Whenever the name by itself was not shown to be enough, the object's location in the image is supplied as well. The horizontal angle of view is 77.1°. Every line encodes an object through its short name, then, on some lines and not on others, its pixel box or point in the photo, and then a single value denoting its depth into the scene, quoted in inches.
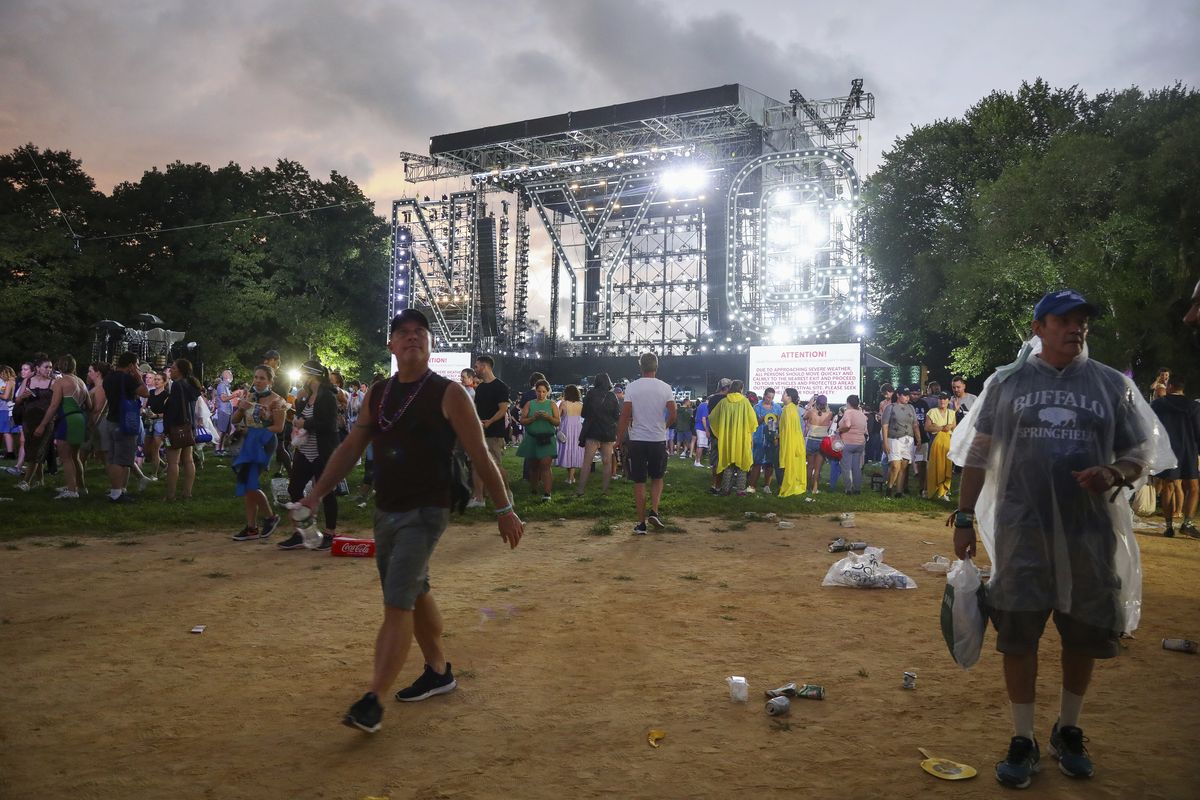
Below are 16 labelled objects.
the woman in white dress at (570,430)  538.0
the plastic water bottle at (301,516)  138.7
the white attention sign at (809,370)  764.0
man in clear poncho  113.8
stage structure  912.3
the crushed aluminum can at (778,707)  139.9
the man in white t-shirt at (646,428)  344.2
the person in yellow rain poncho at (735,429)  475.8
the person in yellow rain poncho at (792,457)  496.1
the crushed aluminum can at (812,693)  148.9
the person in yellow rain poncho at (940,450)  479.8
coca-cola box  282.7
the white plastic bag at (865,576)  245.3
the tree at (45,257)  1187.3
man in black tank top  130.6
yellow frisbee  115.6
